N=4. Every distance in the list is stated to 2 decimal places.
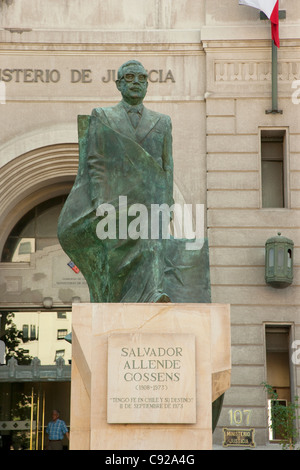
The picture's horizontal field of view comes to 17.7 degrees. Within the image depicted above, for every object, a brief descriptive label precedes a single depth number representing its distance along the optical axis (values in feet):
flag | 76.54
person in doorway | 75.97
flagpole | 77.10
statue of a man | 35.42
